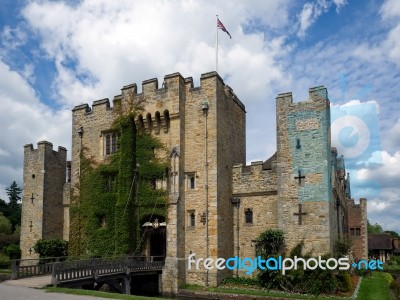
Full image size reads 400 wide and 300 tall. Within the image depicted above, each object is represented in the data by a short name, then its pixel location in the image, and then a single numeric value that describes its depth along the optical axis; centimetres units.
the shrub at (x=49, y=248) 2694
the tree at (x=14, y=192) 7394
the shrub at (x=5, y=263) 2820
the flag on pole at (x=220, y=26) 2527
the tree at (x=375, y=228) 9942
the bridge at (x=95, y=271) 1683
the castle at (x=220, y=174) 2225
